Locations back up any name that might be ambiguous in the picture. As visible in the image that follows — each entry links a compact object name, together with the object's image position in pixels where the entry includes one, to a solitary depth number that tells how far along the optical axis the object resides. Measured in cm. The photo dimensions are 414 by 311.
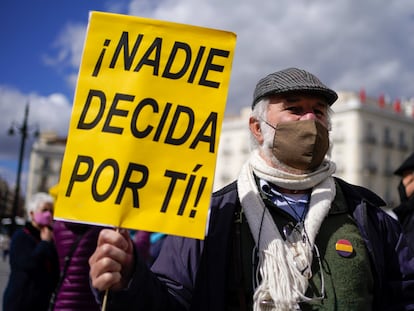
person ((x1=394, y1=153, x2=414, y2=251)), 345
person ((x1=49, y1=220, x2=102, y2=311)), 343
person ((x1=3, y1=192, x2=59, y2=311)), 389
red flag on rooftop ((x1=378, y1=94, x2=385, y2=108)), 5717
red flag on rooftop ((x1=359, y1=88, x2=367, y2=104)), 5566
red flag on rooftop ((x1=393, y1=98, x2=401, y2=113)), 5938
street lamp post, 1731
